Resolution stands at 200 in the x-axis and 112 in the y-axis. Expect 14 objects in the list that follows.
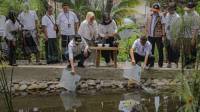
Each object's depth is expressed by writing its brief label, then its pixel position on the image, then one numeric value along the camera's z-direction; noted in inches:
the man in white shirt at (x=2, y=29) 417.9
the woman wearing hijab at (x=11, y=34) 413.3
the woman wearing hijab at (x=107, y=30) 426.3
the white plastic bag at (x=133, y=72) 407.1
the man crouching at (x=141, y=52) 405.9
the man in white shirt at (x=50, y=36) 426.5
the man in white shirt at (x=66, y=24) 428.2
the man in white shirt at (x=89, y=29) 419.7
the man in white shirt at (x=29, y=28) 425.3
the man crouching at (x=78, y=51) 398.8
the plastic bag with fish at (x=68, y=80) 402.0
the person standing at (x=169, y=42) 412.6
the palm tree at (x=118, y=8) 576.9
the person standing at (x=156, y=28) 419.4
